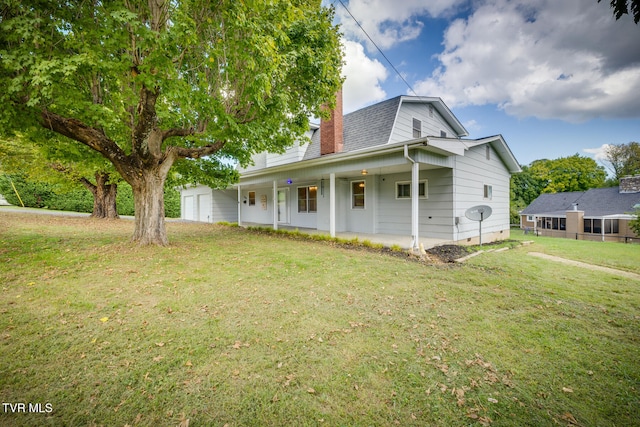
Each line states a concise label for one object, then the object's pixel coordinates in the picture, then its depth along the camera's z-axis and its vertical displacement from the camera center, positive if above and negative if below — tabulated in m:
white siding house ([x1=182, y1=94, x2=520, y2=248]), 9.04 +1.54
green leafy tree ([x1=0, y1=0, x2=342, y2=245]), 5.16 +3.19
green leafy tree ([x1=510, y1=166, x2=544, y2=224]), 44.00 +3.94
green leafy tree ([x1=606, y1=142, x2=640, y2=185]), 34.14 +6.81
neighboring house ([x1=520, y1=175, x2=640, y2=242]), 23.30 -0.29
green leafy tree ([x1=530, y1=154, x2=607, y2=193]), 38.09 +5.21
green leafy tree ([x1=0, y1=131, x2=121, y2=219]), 7.83 +2.17
